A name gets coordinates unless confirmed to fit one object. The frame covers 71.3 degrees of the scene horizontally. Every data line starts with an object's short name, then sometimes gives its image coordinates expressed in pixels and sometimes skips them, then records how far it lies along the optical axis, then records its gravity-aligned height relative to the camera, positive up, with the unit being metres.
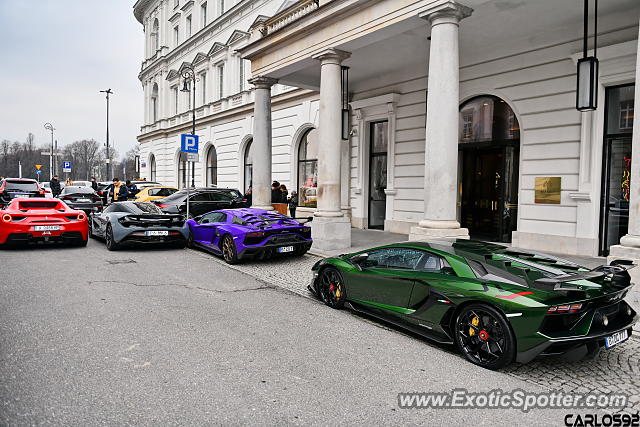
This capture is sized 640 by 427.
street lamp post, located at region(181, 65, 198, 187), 30.15 +7.78
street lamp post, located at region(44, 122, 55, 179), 43.18 +6.27
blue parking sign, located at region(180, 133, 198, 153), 14.77 +1.69
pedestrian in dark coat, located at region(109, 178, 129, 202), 18.05 +0.03
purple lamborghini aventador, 9.60 -0.91
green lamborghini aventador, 3.98 -1.01
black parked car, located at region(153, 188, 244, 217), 15.53 -0.26
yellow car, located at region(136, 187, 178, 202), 18.69 +0.01
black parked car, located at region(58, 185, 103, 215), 17.95 -0.28
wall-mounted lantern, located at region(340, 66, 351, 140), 13.60 +2.31
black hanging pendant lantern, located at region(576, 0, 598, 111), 8.30 +2.26
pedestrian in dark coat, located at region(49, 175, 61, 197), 24.95 +0.32
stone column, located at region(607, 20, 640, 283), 6.77 -0.19
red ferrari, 10.53 -0.75
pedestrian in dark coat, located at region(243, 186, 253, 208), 17.44 -0.18
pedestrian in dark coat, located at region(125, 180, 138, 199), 19.70 +0.13
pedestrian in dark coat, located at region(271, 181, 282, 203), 16.81 +0.00
